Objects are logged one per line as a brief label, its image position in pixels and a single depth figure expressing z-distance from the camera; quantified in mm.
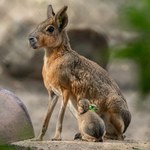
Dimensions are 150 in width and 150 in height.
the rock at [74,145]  12827
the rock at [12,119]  13922
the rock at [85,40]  32781
